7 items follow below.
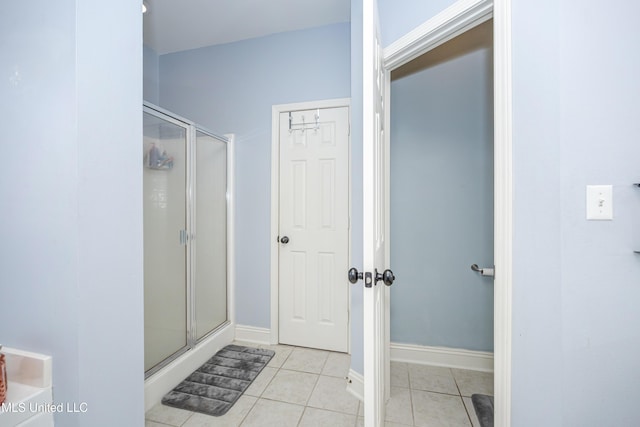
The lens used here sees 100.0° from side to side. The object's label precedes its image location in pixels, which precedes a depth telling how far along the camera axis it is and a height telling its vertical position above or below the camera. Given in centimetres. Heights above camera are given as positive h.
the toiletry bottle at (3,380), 84 -53
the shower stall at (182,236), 181 -19
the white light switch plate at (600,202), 86 +3
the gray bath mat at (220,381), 165 -118
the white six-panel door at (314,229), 230 -14
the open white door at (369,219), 98 -2
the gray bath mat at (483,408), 151 -118
